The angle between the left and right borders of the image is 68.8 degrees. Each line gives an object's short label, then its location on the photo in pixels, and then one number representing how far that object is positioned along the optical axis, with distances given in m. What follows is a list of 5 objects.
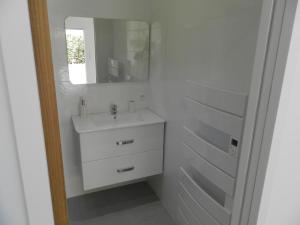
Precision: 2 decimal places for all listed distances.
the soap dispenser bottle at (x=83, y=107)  2.08
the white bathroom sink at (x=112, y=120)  1.86
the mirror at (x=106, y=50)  1.97
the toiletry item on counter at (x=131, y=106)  2.28
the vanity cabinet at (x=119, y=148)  1.86
